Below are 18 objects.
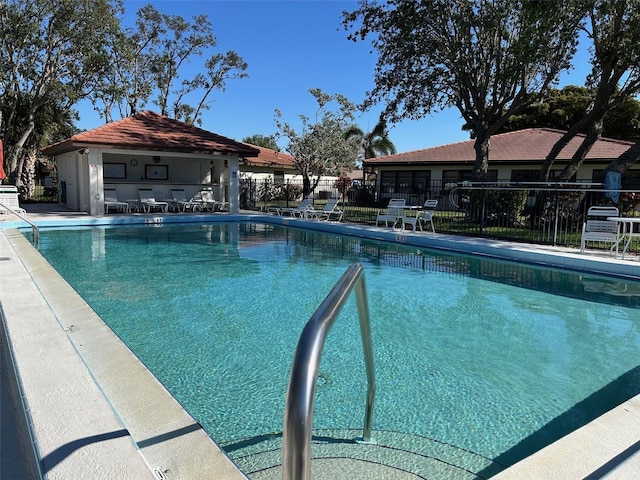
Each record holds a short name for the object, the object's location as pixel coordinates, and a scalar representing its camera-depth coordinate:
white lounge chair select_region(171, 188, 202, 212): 20.42
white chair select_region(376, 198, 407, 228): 14.39
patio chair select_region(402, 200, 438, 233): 13.70
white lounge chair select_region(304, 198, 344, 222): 17.06
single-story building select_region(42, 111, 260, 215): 17.56
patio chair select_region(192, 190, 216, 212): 21.06
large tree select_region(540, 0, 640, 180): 12.05
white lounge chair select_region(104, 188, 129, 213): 18.25
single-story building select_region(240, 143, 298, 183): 31.31
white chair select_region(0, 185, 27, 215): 15.30
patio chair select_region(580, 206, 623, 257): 9.50
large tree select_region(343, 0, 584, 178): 13.98
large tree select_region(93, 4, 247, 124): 30.47
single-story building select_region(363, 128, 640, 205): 21.47
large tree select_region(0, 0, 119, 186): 21.73
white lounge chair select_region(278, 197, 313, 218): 17.86
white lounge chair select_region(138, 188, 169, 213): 19.38
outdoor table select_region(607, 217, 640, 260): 8.74
